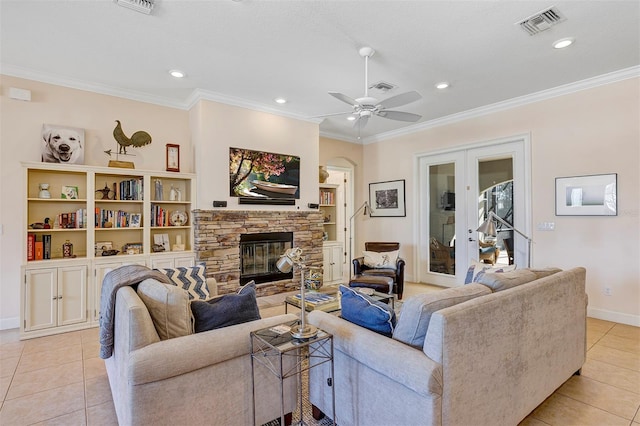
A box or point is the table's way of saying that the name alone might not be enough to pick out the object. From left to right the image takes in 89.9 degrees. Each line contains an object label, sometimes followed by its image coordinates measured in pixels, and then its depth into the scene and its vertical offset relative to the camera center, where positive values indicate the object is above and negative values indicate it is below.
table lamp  1.76 -0.31
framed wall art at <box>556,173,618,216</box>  3.88 +0.26
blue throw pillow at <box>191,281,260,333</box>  1.89 -0.58
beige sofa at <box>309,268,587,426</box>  1.49 -0.78
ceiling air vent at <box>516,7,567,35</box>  2.71 +1.72
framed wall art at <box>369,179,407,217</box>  6.36 +0.36
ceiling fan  3.01 +1.08
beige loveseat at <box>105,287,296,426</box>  1.54 -0.83
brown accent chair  4.84 -0.86
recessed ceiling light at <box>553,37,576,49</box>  3.13 +1.72
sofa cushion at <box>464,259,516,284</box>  3.12 -0.54
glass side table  1.69 -0.75
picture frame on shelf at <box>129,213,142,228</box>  4.30 -0.05
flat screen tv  4.76 +0.65
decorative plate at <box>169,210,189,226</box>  4.61 -0.03
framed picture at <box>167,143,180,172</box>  4.71 +0.86
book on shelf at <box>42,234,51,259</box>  3.72 -0.35
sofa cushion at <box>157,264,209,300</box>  2.96 -0.60
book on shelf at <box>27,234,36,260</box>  3.59 -0.35
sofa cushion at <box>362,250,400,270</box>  5.09 -0.70
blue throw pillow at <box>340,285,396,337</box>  1.86 -0.58
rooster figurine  4.19 +1.03
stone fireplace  4.47 -0.32
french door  4.80 +0.19
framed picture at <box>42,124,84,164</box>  3.88 +0.89
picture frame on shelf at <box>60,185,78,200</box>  3.95 +0.29
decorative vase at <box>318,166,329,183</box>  6.26 +0.81
